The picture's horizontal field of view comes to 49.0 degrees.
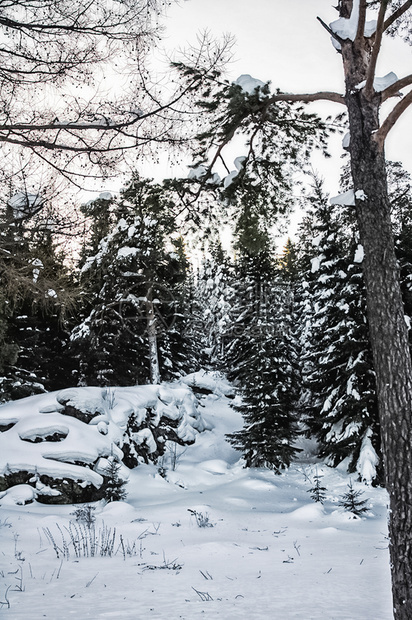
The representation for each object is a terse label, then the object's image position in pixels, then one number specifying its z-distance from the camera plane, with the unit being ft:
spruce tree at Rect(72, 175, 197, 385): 64.13
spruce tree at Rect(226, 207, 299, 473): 49.06
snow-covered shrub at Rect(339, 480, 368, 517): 31.83
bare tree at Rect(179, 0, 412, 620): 13.07
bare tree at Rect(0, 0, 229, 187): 16.51
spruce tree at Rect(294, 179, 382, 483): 45.44
